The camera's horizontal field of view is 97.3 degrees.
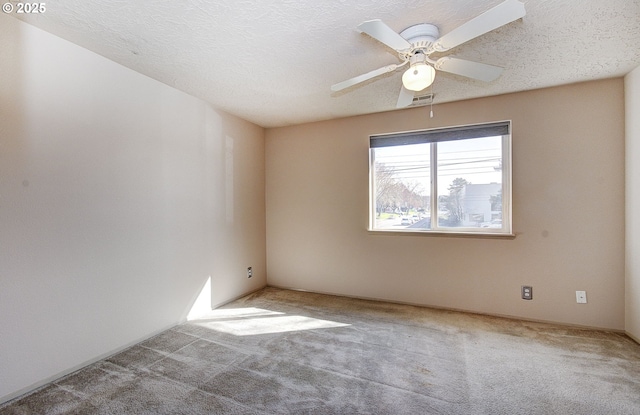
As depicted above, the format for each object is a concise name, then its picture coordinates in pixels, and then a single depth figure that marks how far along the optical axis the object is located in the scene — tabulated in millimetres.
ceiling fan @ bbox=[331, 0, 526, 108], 1375
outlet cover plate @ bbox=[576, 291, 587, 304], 2642
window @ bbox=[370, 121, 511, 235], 3008
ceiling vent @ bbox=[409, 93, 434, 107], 2827
